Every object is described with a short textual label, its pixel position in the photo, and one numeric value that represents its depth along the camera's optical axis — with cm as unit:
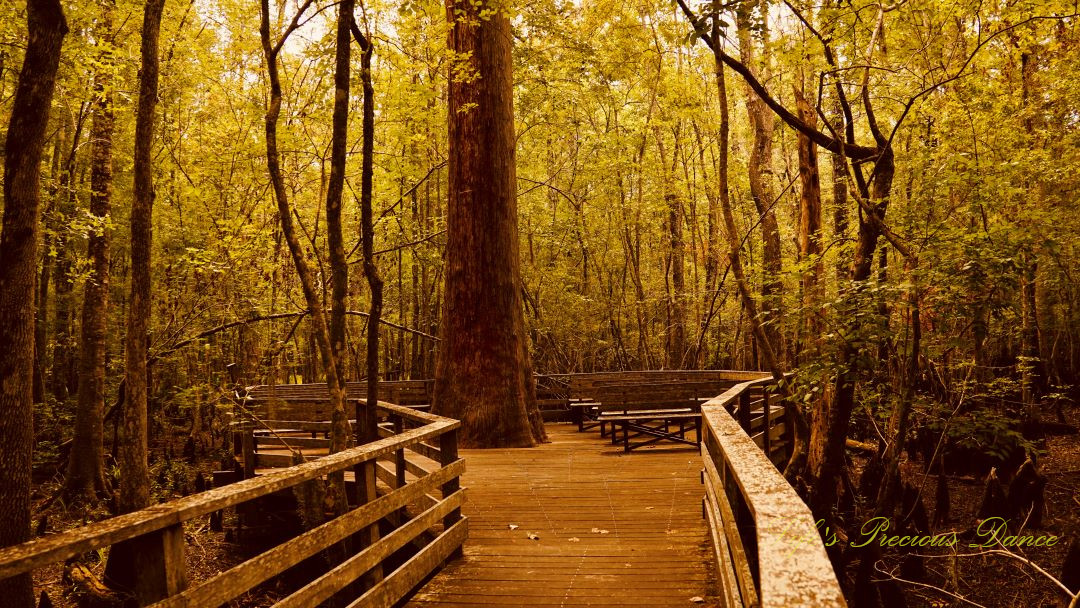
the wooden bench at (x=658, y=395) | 1281
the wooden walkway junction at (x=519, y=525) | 240
